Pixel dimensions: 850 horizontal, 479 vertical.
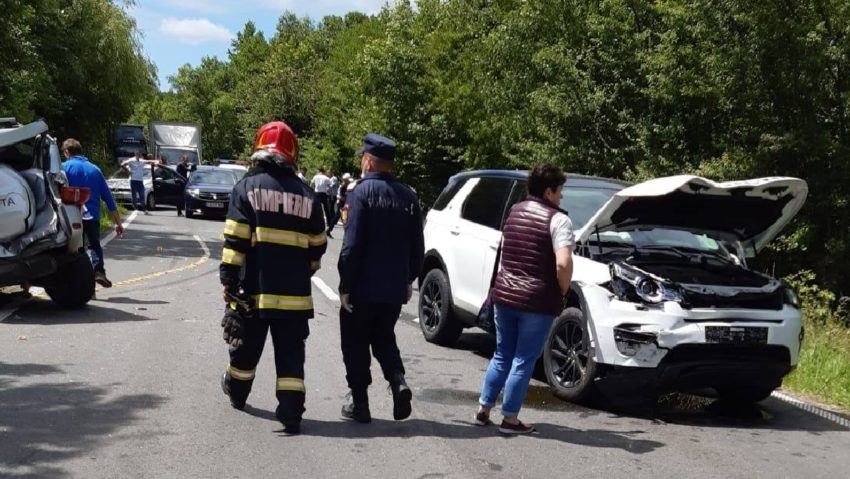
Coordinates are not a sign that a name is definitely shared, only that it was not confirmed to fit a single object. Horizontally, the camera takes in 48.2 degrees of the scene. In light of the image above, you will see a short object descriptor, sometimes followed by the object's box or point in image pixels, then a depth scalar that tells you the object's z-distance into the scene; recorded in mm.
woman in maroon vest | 5992
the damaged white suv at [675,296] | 6617
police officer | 6109
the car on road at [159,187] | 32125
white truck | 45812
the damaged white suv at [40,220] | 9406
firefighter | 5824
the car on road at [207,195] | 28266
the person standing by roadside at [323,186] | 25148
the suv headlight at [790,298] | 7121
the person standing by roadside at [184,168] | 37244
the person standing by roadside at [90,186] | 11453
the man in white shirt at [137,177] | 29391
